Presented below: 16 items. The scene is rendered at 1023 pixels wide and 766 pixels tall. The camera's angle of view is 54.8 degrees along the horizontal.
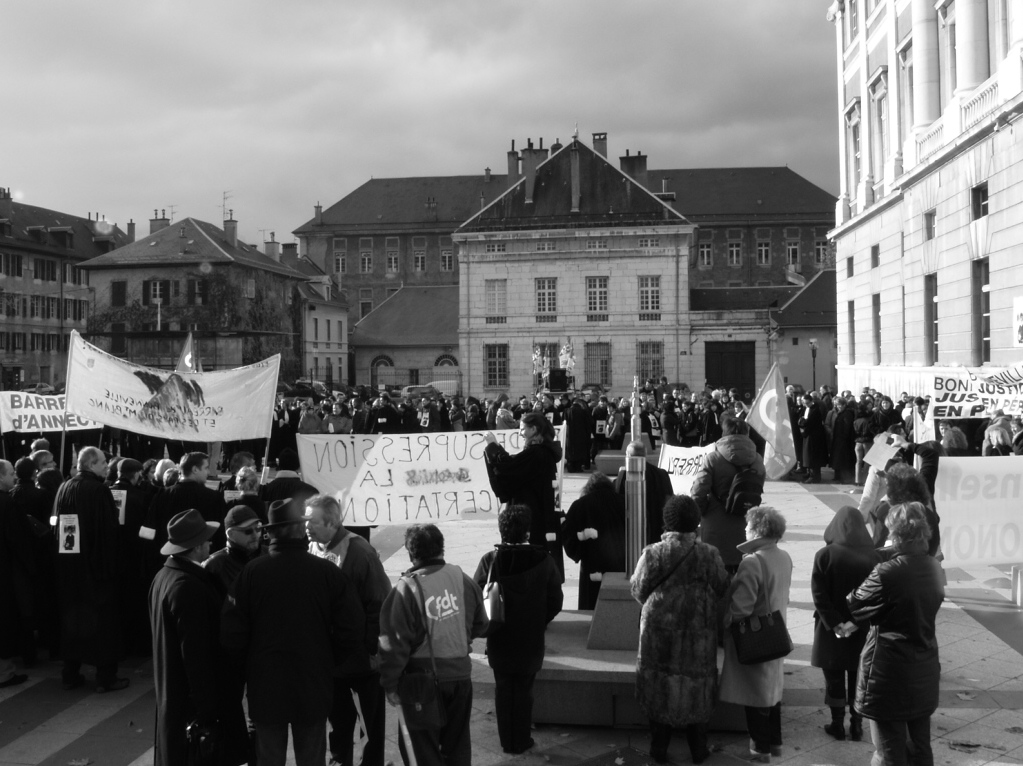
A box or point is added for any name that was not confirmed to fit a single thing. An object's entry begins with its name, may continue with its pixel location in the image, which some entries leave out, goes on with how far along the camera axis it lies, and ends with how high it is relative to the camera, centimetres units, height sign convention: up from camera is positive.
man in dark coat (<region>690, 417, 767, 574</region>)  768 -63
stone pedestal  704 -144
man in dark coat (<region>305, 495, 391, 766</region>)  550 -115
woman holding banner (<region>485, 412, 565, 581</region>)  809 -43
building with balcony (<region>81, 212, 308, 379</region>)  5916 +769
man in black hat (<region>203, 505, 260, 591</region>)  570 -74
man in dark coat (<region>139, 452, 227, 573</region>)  755 -61
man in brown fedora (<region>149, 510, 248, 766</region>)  504 -121
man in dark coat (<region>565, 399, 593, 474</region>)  2245 -39
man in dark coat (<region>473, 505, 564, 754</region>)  594 -118
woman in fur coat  572 -114
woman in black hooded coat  615 -112
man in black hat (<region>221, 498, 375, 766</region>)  493 -108
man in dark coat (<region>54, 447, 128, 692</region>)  751 -119
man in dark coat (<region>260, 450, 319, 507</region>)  664 -48
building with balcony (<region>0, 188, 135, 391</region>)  6384 +899
